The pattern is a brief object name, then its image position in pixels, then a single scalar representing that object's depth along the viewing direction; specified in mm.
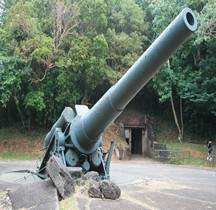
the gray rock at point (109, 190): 4750
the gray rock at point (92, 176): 5328
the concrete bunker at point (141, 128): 24531
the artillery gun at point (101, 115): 3704
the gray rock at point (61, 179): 4629
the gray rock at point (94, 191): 4715
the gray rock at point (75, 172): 5348
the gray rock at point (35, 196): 4262
